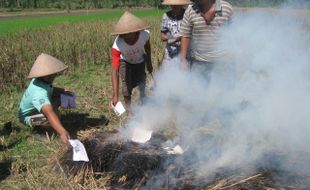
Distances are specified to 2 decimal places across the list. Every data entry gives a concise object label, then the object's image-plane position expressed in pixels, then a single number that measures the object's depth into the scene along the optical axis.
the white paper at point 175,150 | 4.56
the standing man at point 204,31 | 5.12
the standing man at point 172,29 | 6.35
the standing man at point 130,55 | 5.65
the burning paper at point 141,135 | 4.91
